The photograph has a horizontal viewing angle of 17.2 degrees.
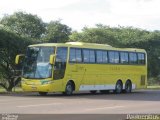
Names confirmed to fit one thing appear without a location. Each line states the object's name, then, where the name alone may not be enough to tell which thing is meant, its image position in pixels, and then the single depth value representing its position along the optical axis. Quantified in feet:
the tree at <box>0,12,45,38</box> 211.61
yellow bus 100.68
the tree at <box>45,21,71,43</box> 213.25
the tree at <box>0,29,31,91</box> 131.23
